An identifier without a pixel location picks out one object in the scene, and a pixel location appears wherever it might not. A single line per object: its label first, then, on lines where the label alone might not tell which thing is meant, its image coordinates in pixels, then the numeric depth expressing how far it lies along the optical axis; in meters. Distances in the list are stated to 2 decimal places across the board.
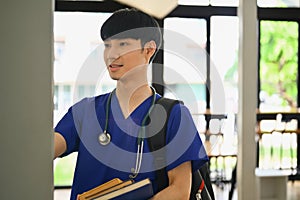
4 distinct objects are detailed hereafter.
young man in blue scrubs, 1.87
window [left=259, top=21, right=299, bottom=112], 5.93
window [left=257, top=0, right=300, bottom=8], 5.83
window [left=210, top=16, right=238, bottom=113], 3.93
